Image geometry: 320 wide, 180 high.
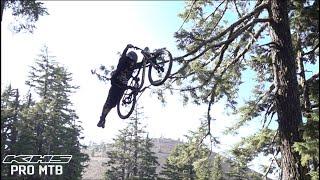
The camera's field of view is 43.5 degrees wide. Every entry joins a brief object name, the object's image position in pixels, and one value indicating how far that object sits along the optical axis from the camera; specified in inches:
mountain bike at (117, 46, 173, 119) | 346.2
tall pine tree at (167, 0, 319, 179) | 311.1
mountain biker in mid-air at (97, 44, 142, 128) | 342.3
